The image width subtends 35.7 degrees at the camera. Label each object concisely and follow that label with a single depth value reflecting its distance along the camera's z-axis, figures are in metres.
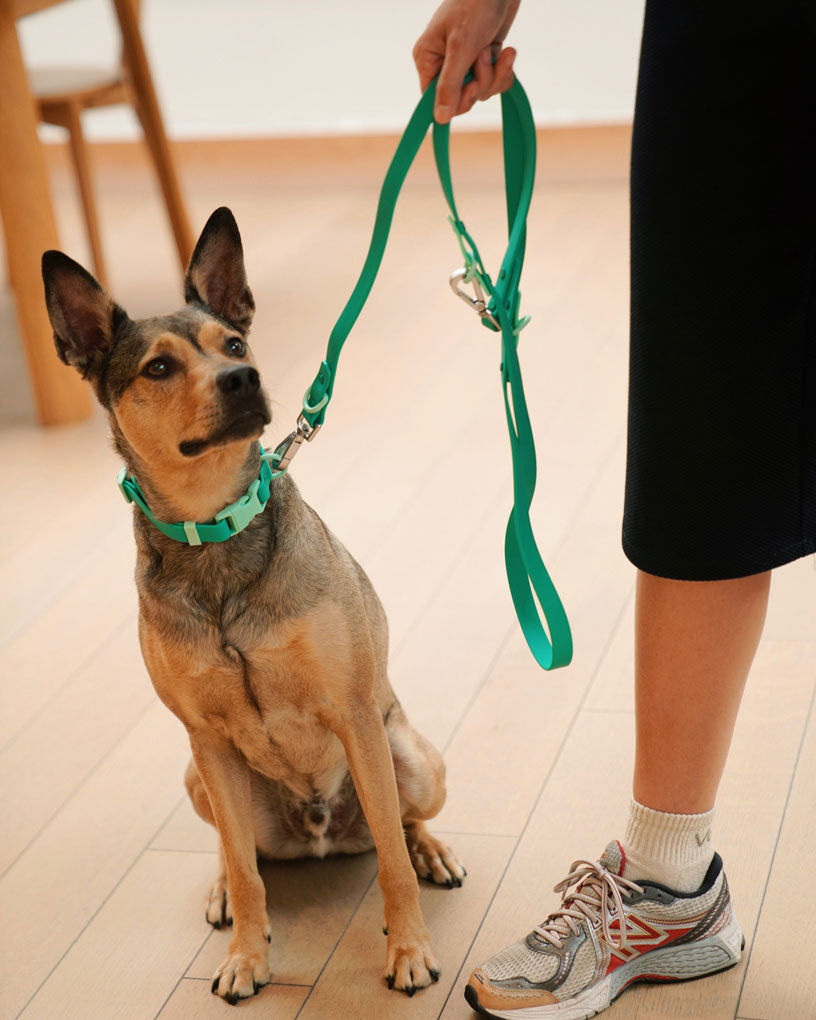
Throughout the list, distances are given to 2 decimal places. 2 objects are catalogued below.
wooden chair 4.41
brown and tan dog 1.64
